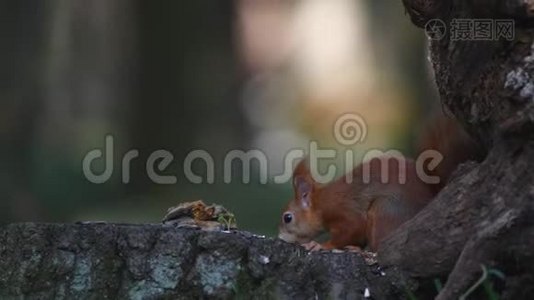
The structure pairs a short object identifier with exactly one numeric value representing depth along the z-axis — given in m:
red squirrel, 6.25
